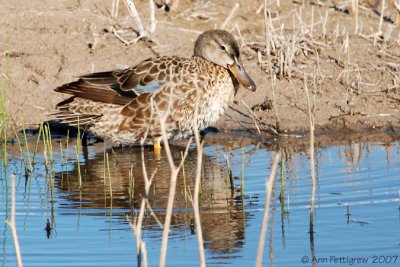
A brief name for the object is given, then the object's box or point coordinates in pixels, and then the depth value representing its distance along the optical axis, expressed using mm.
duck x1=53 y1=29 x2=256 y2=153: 18656
